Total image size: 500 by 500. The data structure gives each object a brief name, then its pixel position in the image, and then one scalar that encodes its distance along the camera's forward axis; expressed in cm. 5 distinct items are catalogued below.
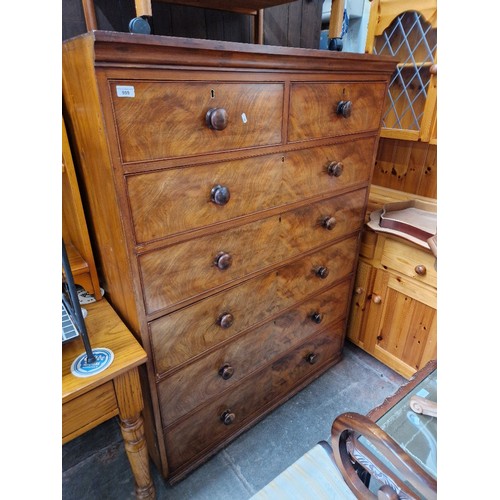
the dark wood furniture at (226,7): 81
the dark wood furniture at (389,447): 60
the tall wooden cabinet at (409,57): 152
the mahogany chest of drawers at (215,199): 76
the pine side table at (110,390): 87
